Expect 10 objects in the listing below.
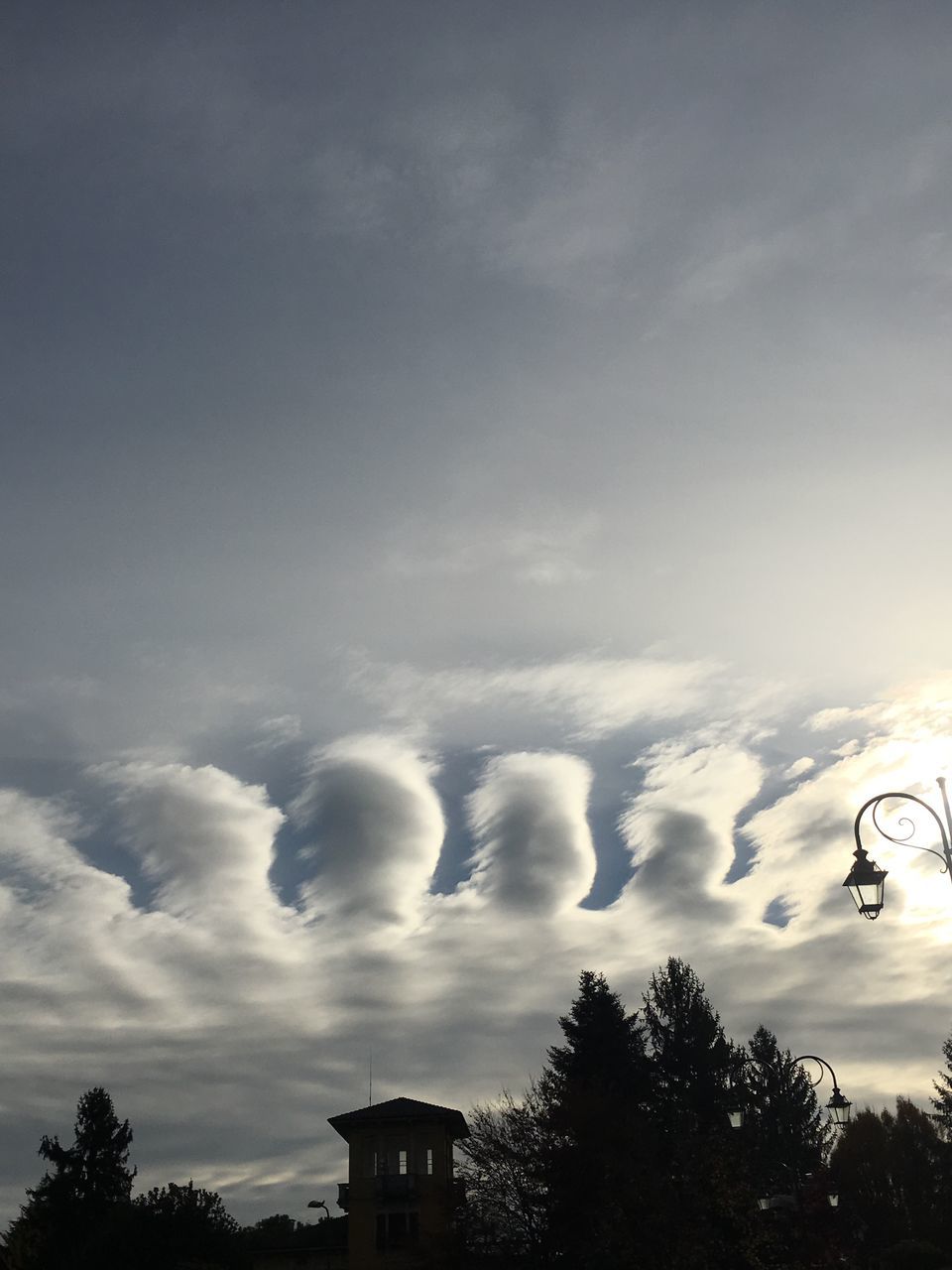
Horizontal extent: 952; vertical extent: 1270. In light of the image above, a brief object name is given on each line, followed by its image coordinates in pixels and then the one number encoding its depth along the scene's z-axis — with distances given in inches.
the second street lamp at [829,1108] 1301.7
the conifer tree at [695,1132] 1959.9
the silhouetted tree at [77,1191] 3403.1
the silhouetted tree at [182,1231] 2431.1
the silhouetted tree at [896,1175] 3491.6
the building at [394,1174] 2805.1
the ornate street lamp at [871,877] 681.0
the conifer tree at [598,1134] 1929.1
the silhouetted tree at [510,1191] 2075.5
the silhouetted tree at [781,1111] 3599.9
